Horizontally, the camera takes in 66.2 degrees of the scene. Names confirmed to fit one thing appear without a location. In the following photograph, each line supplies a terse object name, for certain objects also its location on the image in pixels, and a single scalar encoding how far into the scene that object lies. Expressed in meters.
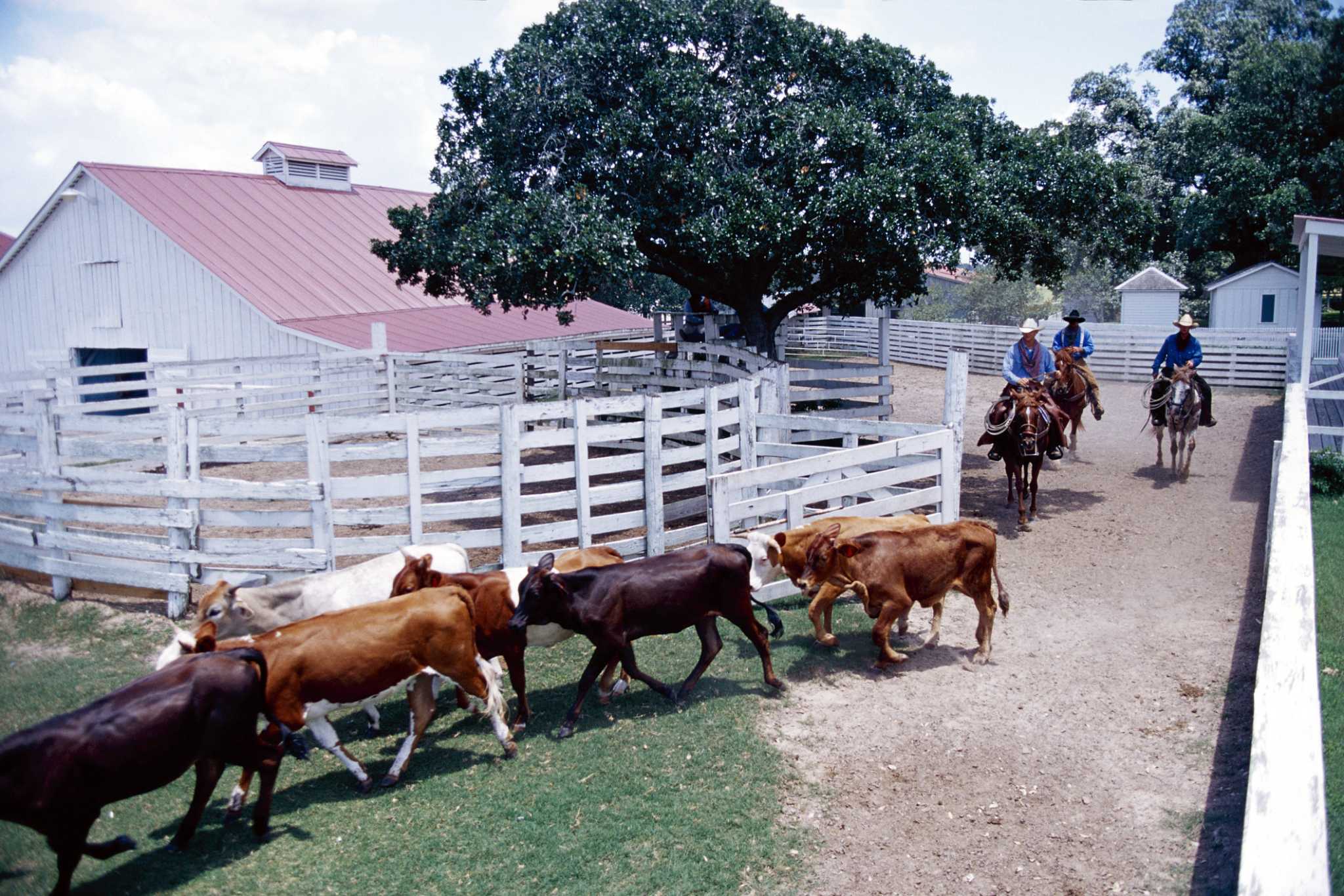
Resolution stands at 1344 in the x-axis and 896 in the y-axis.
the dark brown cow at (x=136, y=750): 4.44
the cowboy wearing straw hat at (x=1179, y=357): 14.82
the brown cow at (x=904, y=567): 7.23
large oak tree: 12.80
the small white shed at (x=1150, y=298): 35.84
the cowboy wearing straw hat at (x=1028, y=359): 13.49
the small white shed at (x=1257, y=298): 30.55
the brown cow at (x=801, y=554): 7.45
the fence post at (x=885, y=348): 16.27
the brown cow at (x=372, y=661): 5.59
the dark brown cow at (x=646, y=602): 6.42
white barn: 22.52
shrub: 12.66
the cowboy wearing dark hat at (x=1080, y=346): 15.40
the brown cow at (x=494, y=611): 6.55
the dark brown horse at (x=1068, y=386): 14.82
